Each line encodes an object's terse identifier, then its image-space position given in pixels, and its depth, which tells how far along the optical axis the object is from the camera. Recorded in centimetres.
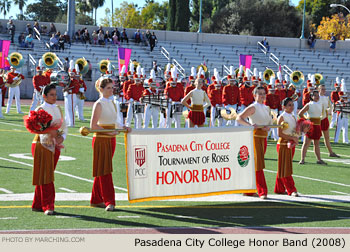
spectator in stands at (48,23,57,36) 3956
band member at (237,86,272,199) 959
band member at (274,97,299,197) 991
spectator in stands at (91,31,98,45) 4078
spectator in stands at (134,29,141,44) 4291
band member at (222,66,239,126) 1942
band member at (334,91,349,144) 1933
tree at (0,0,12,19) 9594
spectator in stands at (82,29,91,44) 4056
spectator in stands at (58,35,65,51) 3772
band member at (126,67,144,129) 2003
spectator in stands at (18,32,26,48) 3706
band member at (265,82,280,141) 1859
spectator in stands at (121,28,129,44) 4221
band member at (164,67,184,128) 1933
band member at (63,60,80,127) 2073
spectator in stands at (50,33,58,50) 3753
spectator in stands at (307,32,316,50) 4862
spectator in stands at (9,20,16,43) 3738
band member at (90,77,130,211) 836
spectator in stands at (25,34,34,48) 3694
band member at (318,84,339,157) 1531
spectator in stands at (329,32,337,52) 4888
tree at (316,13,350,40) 6412
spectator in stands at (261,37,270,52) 4604
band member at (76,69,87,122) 2214
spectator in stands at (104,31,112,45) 4109
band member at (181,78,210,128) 1529
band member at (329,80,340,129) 2189
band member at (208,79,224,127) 2052
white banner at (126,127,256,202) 830
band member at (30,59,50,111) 2171
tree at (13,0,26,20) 9275
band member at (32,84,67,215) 796
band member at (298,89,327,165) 1405
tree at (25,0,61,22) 8931
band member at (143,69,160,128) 1984
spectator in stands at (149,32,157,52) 4184
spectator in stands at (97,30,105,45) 4062
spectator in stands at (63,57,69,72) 3161
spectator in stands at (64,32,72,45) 3901
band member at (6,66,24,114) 2369
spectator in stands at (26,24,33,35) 3844
